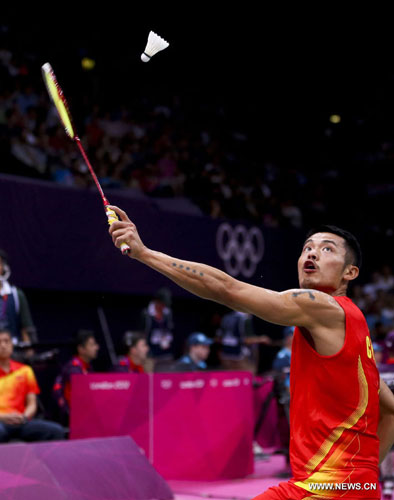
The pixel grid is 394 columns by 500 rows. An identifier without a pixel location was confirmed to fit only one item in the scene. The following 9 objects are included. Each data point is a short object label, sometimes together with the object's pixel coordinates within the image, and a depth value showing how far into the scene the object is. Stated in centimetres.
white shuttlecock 389
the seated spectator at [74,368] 886
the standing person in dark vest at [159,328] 1152
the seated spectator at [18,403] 753
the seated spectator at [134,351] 991
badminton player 319
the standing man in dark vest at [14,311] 859
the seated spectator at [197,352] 1083
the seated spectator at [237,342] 1245
